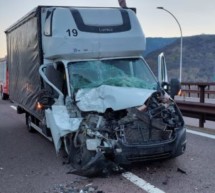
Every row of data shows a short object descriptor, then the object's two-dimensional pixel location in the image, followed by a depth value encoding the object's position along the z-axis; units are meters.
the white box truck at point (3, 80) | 19.53
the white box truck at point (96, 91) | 4.80
